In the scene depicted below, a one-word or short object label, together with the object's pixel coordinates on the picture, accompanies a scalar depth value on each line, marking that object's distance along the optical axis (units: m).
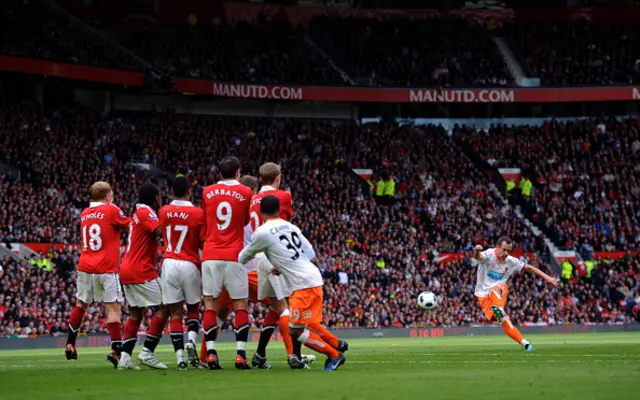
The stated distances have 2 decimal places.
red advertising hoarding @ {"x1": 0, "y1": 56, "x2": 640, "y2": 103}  52.22
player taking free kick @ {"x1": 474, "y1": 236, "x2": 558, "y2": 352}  22.28
